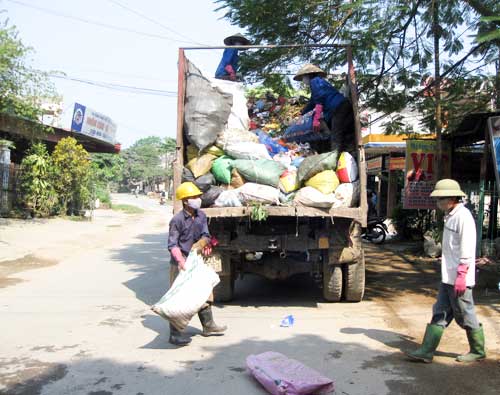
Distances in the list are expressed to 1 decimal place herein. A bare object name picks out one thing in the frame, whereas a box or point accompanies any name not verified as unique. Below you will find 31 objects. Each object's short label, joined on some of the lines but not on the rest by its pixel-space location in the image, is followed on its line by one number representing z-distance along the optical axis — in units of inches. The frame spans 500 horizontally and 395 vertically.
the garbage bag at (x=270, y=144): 281.9
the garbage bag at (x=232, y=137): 259.9
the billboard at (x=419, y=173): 428.8
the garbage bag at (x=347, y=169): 241.9
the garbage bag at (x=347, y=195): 235.6
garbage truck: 228.1
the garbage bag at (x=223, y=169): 245.3
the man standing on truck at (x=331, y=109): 275.3
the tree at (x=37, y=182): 748.6
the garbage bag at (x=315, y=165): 242.5
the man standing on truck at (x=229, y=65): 315.3
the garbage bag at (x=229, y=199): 232.8
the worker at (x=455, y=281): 165.6
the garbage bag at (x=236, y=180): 245.8
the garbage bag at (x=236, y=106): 276.8
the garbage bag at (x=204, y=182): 241.0
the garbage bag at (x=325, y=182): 235.5
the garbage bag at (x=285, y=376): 137.0
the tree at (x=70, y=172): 826.8
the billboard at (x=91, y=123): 1036.8
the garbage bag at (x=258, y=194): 228.8
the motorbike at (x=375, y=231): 590.6
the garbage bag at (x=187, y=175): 248.3
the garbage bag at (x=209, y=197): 237.0
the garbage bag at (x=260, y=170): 239.5
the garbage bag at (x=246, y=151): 251.4
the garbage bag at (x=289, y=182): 246.1
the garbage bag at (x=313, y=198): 225.8
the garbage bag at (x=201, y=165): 250.5
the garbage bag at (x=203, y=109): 256.4
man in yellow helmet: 199.6
